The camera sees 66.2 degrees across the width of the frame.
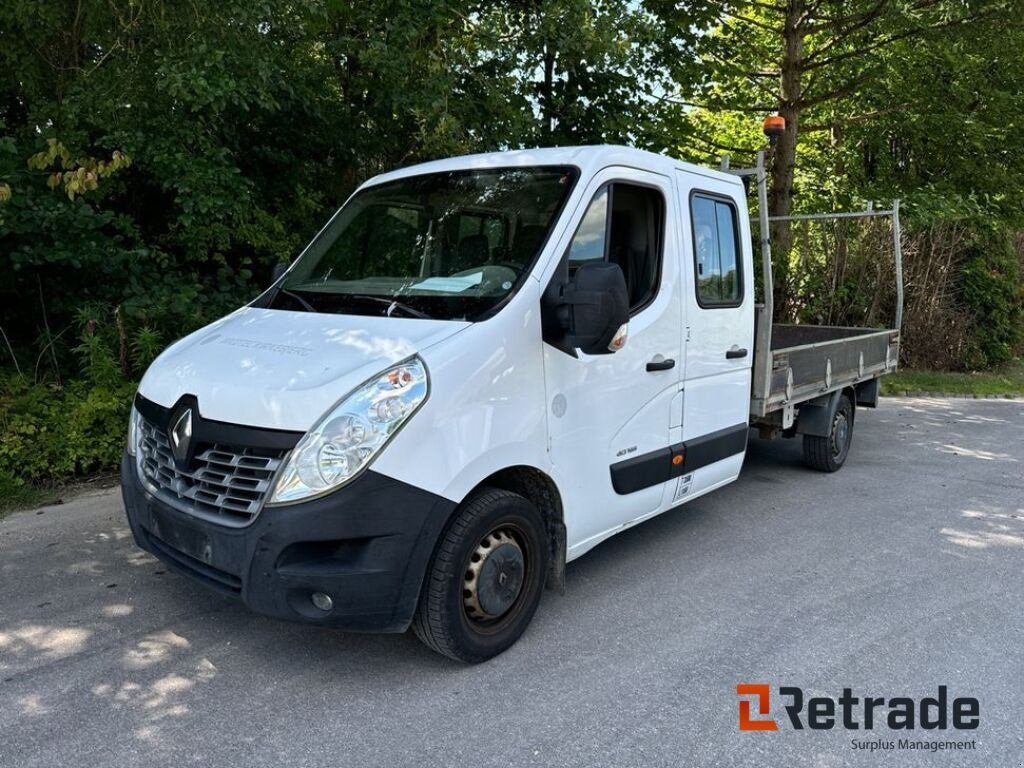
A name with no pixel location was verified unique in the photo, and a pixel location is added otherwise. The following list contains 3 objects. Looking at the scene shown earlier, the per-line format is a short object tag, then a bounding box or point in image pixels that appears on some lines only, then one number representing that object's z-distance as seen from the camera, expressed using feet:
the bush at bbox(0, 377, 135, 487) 18.65
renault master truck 9.64
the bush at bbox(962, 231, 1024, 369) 44.68
